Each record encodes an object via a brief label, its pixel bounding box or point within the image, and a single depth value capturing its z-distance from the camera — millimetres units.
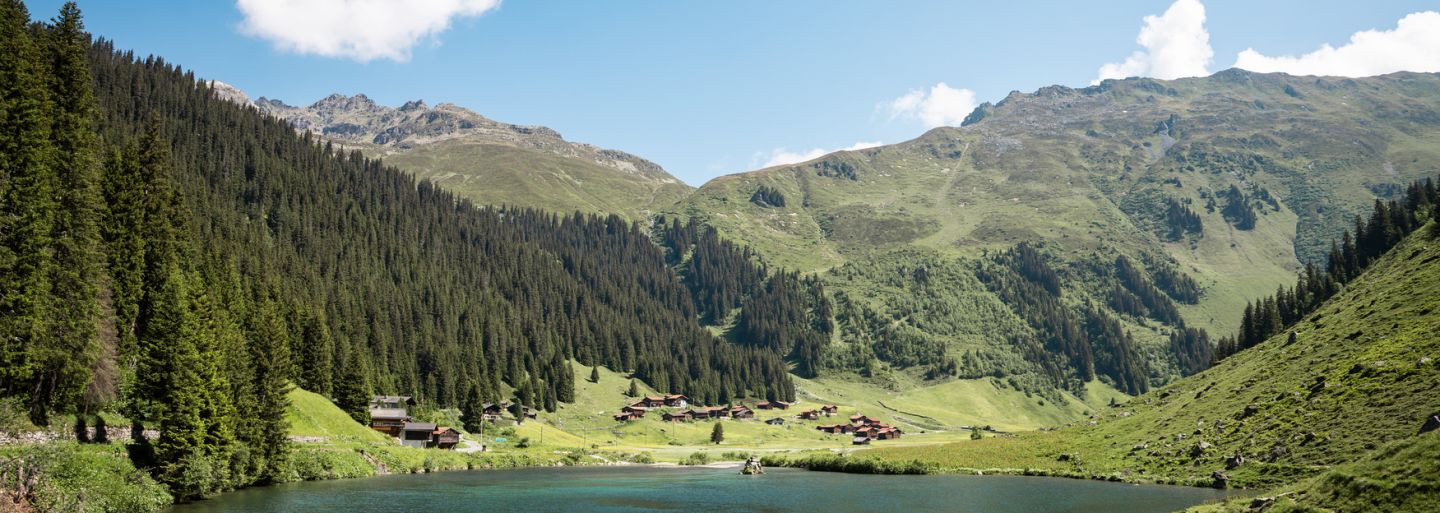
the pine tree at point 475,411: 154000
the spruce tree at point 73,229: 55062
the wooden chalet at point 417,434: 130875
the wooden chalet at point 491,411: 164875
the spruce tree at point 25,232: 50875
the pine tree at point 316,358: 117375
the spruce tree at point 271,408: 77750
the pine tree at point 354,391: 121750
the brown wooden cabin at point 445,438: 134625
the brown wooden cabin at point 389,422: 130750
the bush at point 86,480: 46469
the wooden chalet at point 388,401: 137875
